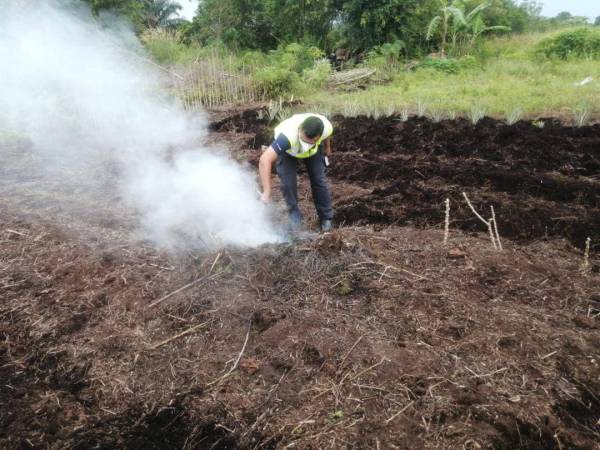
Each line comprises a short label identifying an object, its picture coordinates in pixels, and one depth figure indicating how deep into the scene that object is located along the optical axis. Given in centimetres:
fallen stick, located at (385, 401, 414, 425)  241
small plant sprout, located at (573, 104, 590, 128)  741
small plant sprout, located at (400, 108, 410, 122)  871
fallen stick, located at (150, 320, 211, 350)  308
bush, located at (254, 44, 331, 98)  1240
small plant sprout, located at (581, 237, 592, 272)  370
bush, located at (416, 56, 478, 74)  1399
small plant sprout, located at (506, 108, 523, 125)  778
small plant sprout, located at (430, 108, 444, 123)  849
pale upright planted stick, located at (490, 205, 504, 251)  398
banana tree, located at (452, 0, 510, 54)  1483
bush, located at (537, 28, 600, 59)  1395
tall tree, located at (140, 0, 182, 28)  2317
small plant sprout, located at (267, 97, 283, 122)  989
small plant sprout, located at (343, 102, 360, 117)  955
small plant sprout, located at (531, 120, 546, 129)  766
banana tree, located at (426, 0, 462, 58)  1470
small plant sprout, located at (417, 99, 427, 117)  890
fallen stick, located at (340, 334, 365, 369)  278
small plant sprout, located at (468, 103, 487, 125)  812
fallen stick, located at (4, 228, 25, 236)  468
